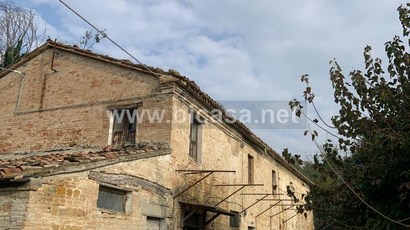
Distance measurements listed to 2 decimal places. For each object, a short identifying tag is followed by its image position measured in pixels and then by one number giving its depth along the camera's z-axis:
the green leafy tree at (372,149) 5.46
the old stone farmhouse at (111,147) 6.48
